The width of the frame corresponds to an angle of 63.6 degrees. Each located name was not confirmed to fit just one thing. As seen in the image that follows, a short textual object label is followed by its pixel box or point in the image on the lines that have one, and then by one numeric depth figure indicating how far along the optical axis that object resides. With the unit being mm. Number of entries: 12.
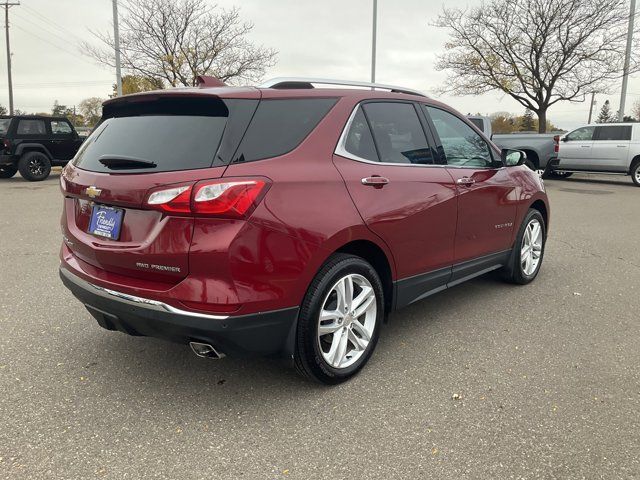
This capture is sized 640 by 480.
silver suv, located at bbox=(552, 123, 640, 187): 15305
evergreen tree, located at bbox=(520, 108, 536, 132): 75062
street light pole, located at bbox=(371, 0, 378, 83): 22281
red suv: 2428
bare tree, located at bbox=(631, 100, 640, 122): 81438
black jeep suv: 14031
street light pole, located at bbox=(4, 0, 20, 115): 35750
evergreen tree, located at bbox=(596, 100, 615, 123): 93031
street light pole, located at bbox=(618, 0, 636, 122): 22219
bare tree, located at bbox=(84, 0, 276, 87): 23516
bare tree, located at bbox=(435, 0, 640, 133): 24016
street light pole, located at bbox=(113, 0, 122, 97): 19438
